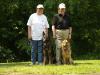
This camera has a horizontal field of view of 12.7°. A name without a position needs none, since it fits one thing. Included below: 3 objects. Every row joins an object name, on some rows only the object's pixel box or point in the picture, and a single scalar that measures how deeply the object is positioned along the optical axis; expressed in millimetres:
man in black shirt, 13742
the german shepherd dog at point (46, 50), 13945
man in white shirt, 14070
